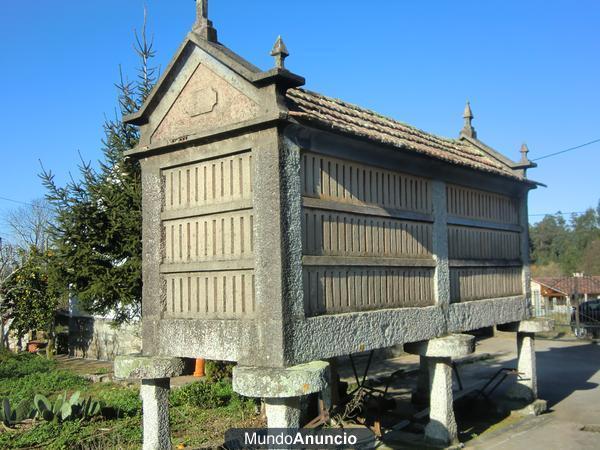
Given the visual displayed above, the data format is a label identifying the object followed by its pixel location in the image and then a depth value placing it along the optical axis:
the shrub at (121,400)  10.02
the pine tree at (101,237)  10.09
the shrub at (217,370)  11.81
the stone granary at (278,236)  5.01
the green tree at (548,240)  75.19
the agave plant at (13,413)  9.20
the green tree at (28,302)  18.28
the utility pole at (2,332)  18.08
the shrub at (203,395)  10.39
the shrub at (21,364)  14.89
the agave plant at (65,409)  9.30
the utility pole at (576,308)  22.17
